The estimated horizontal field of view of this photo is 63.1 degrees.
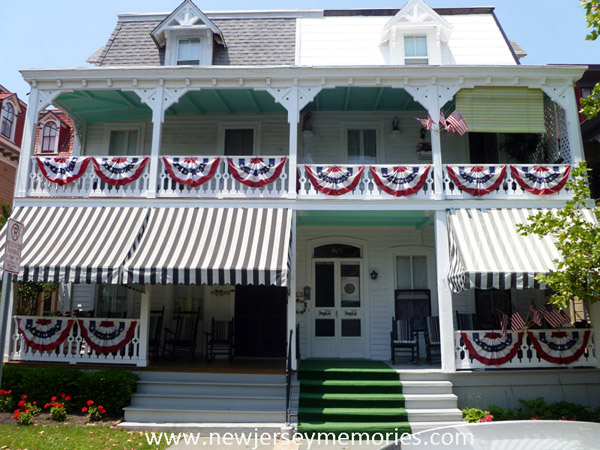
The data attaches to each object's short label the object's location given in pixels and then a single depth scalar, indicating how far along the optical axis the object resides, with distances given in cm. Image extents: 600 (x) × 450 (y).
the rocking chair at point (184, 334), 1249
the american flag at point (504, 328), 1055
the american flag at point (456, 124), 1138
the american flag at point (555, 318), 1037
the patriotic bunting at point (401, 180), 1161
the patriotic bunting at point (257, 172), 1173
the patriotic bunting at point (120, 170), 1182
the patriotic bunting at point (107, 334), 1092
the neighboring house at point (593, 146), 1409
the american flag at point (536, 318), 1028
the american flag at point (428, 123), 1164
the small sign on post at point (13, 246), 549
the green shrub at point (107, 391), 967
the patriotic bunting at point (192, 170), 1173
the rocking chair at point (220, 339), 1239
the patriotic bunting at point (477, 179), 1152
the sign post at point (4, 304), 504
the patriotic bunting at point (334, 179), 1167
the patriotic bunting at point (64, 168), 1182
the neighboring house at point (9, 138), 2039
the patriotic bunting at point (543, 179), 1148
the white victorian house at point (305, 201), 1040
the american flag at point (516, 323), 1047
